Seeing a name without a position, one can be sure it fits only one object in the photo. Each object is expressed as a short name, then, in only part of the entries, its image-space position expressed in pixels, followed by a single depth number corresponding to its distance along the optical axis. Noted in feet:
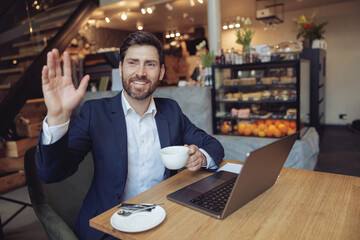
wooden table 2.51
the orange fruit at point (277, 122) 10.54
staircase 11.96
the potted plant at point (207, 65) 11.66
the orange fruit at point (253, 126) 11.12
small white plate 2.56
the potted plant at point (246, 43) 10.64
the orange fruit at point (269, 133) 10.51
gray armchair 3.75
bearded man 3.94
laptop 2.58
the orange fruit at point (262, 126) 10.82
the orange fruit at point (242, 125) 11.24
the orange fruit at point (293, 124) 10.16
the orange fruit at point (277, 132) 10.30
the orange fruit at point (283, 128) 10.22
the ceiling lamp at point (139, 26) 26.23
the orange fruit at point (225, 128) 11.69
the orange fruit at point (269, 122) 10.80
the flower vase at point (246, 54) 10.56
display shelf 9.97
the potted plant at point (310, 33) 15.76
